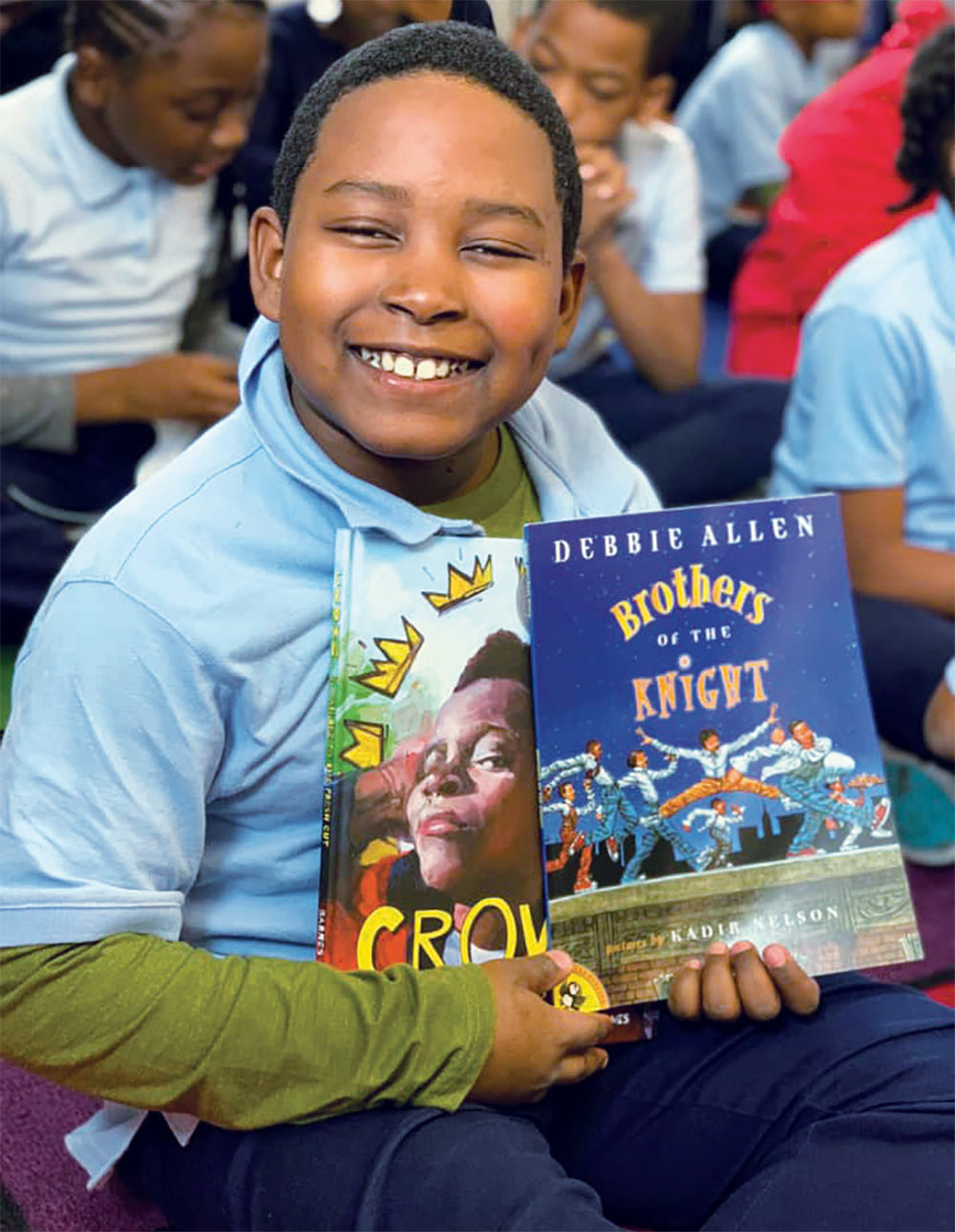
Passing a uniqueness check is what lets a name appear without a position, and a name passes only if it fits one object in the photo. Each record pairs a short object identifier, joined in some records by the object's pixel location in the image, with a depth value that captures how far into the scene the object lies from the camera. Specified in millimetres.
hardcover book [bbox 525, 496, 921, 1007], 849
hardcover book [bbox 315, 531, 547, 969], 798
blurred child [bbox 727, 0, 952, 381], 1880
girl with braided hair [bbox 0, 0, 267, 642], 1439
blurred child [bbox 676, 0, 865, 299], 2922
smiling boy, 750
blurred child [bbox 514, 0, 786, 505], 1744
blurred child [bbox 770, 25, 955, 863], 1415
